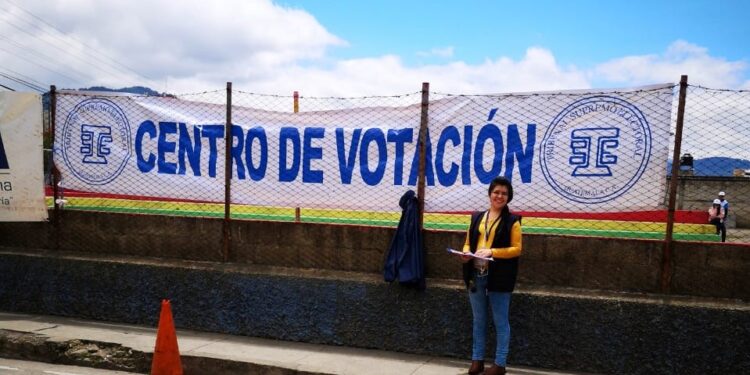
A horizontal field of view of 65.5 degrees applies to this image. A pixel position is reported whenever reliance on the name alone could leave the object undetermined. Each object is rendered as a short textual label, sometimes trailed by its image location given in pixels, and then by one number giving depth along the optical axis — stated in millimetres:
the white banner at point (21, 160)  7238
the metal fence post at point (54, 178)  7188
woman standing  4793
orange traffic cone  5016
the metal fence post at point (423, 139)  5945
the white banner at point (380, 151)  5391
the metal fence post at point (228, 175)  6527
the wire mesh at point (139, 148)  6672
